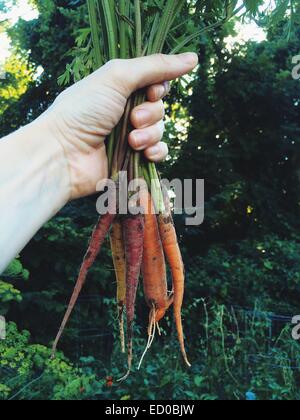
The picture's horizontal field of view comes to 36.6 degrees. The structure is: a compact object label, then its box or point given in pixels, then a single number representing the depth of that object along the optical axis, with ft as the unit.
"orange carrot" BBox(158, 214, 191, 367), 1.49
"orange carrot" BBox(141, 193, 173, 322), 1.49
